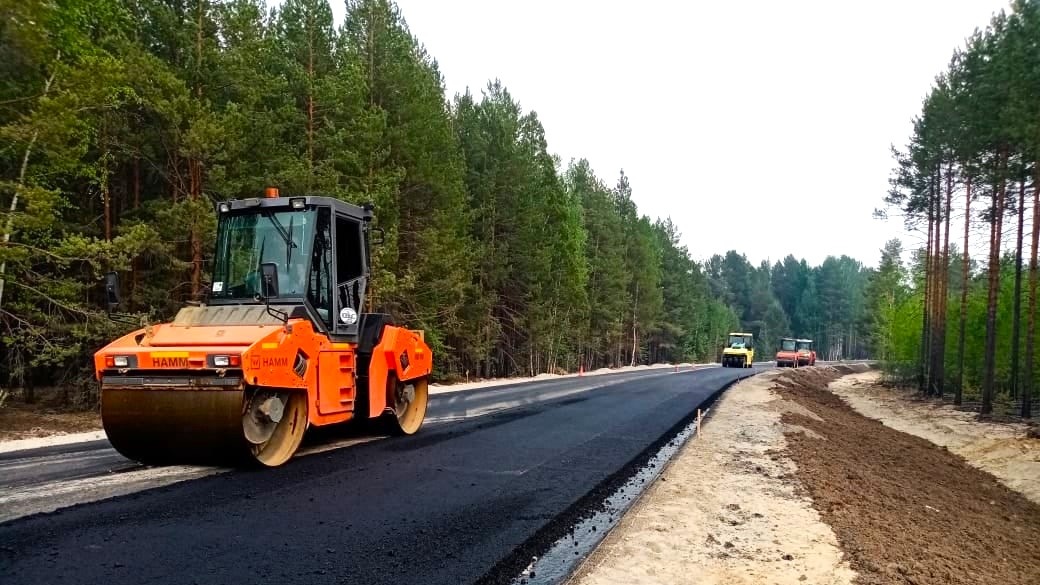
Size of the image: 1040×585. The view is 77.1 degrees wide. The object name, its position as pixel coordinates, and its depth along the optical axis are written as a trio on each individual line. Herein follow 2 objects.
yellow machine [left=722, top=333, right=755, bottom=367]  52.44
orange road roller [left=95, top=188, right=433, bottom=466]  6.38
